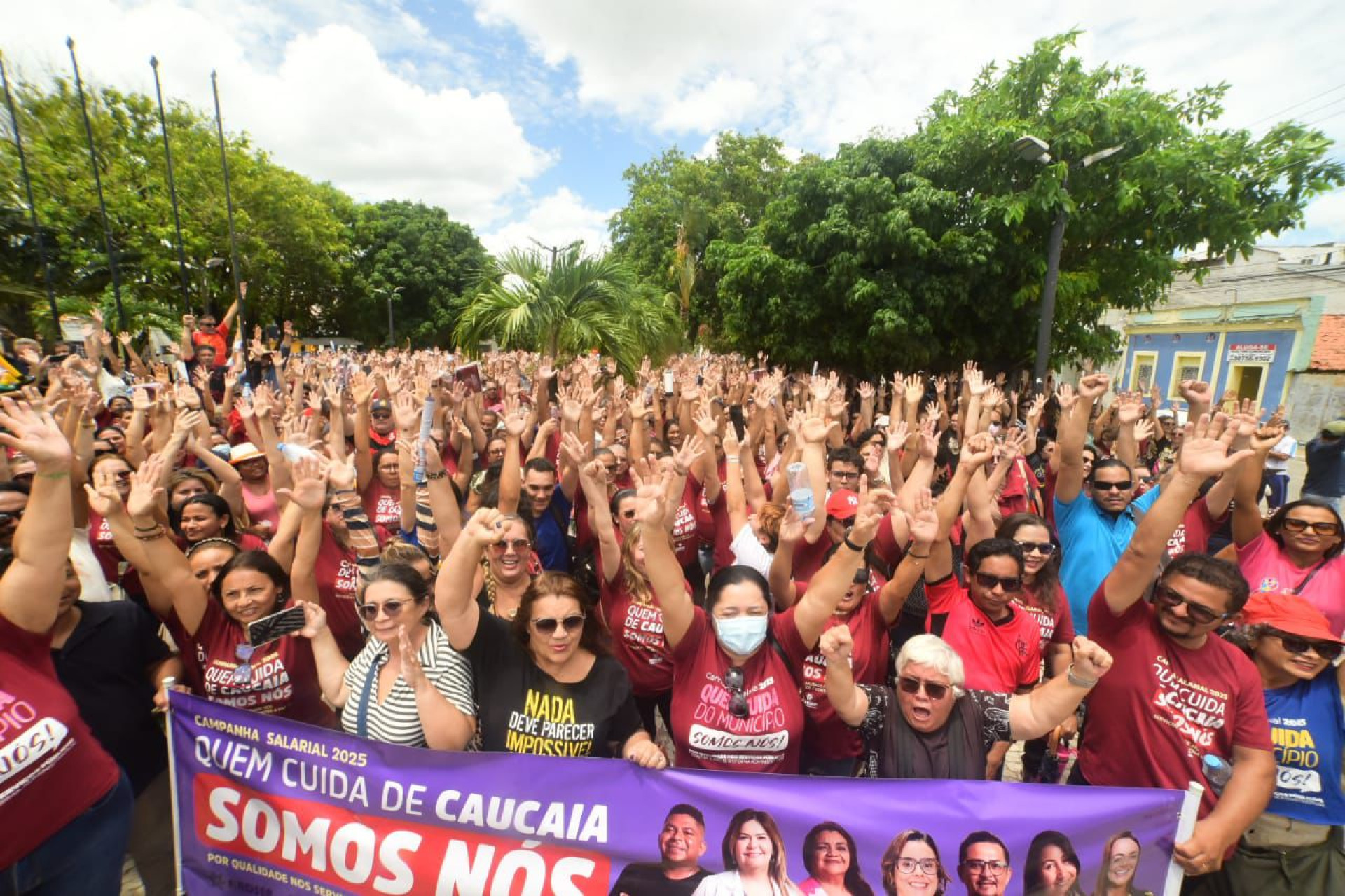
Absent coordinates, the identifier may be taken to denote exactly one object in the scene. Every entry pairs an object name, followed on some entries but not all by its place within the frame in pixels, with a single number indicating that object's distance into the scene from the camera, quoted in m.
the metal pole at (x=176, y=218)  16.19
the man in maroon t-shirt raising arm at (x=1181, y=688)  2.27
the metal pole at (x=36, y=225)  14.07
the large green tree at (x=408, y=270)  35.72
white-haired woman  2.28
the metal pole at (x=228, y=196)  15.53
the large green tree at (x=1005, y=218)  9.70
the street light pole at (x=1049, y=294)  8.61
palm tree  11.09
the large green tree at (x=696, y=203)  21.95
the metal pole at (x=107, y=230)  14.61
